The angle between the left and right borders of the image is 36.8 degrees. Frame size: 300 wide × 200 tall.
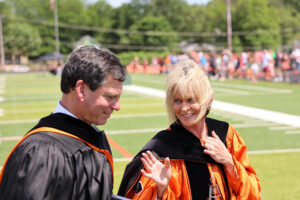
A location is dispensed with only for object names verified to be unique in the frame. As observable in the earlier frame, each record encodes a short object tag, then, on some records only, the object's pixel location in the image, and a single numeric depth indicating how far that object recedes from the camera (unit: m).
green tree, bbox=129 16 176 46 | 93.44
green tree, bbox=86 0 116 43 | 98.31
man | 1.85
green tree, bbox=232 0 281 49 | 91.62
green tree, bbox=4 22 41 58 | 92.75
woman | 2.97
